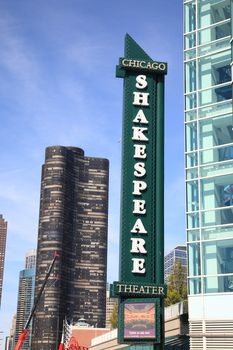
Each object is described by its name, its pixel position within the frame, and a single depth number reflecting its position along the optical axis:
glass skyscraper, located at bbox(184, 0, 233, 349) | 44.16
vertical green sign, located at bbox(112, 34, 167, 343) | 48.06
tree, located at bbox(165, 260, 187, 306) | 73.19
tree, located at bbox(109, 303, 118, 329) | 92.31
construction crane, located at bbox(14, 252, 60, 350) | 94.50
